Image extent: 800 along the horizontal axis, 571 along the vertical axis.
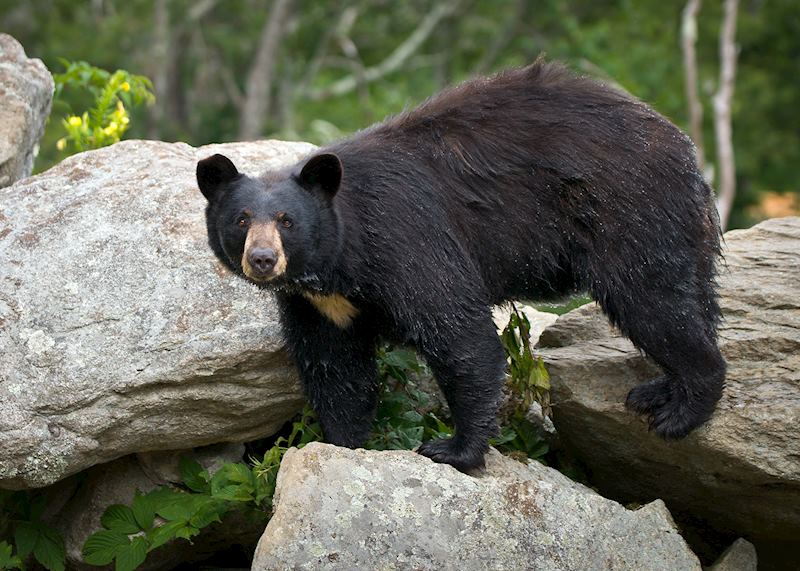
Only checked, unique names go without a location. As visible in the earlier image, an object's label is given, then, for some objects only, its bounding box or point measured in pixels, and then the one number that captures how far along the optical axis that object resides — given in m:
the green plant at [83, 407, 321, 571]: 13.06
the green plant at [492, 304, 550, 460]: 13.85
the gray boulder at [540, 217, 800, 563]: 12.94
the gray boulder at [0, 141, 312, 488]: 12.91
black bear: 12.57
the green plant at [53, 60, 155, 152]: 17.81
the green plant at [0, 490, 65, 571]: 14.05
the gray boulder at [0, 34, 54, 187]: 16.08
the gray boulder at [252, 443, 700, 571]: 11.41
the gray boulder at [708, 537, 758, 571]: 13.30
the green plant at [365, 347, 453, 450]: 13.98
